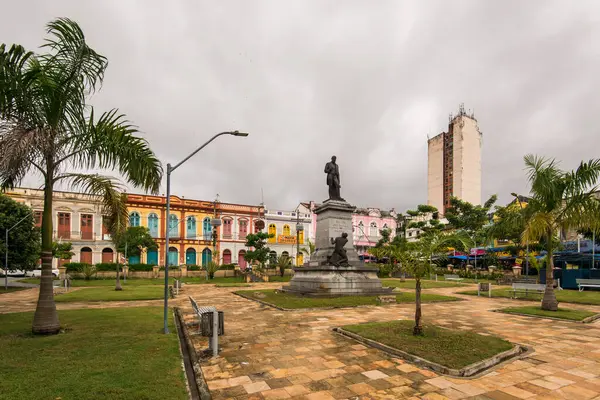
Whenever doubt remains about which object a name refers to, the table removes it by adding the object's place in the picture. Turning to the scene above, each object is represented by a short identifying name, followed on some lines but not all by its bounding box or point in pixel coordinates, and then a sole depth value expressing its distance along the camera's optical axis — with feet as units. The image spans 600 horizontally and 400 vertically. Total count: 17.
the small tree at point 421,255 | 27.94
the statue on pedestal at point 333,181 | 67.59
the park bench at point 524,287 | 54.75
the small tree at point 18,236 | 72.69
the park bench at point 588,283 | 67.87
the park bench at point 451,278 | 100.78
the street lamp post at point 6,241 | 67.83
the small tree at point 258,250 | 117.19
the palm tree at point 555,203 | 40.01
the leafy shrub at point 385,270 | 124.36
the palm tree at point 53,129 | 25.17
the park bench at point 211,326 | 23.78
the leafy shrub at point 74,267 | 103.96
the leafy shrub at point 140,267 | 112.33
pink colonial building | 200.85
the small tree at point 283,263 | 115.75
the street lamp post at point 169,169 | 30.50
